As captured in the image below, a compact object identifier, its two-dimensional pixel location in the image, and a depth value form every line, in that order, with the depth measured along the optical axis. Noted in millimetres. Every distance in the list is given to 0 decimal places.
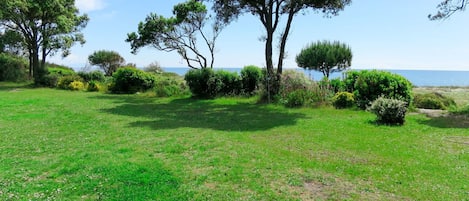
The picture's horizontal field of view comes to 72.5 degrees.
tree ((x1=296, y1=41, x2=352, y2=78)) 37469
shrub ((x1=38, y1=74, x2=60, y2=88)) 23562
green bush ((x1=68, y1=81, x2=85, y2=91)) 21719
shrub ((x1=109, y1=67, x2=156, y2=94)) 20500
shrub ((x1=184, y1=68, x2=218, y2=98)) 16828
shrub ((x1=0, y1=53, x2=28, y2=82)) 26547
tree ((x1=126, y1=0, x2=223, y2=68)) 23328
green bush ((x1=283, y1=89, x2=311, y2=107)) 13039
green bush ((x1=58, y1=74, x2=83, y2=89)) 22666
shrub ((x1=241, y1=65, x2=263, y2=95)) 17016
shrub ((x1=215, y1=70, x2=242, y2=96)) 17031
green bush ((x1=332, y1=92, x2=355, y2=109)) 12734
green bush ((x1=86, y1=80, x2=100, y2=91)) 21673
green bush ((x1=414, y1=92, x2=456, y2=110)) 14364
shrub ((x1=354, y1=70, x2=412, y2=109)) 12336
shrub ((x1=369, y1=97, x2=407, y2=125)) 9047
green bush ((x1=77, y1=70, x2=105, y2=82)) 23906
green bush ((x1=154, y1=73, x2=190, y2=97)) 18222
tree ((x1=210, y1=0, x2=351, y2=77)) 14555
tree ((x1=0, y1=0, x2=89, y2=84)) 23438
